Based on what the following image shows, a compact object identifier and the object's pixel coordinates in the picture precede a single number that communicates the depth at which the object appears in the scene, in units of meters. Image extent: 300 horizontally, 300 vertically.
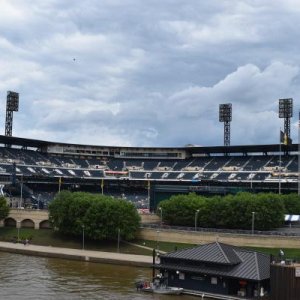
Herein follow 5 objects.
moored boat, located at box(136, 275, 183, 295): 70.00
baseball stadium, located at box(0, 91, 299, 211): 168.00
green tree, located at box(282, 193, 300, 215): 139.88
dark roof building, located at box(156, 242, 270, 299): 66.50
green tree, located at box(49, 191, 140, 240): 114.75
